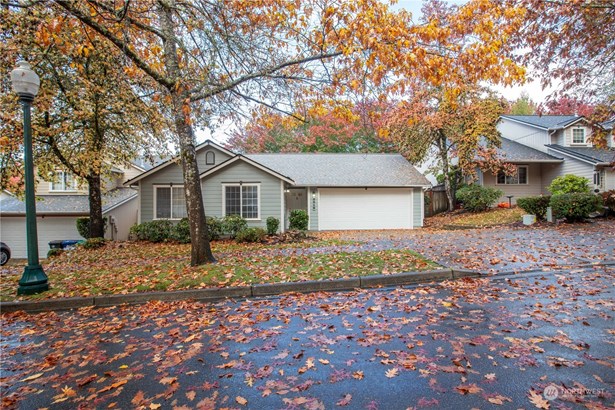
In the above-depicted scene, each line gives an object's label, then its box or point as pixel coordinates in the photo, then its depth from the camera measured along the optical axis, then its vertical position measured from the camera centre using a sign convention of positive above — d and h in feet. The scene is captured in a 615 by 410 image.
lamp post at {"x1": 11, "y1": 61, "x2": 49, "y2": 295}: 19.20 +1.99
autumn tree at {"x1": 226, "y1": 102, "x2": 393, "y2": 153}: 100.27 +21.17
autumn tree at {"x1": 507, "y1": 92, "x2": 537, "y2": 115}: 138.90 +40.86
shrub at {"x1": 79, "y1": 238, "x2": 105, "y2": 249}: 42.68 -4.18
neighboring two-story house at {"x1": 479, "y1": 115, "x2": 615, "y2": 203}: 65.36 +9.26
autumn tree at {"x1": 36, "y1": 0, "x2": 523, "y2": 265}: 19.34 +10.55
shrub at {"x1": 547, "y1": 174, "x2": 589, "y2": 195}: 57.93 +2.97
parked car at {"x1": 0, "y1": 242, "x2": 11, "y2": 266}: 50.37 -6.27
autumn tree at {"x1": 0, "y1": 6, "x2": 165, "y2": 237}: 30.04 +11.22
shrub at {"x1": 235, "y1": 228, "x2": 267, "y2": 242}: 45.16 -3.81
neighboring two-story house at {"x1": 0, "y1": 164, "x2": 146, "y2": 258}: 56.34 -1.16
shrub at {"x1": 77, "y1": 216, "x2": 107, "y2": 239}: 53.38 -2.36
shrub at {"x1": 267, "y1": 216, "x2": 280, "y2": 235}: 50.21 -2.72
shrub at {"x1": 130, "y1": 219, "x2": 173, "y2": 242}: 48.16 -3.06
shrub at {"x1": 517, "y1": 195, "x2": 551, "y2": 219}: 50.88 -0.47
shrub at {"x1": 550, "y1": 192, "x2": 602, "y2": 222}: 45.50 -0.52
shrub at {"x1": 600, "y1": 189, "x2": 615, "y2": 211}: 49.14 +0.07
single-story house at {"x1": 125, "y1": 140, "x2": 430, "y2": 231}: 51.90 +3.19
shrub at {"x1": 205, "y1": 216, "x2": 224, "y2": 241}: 47.70 -2.93
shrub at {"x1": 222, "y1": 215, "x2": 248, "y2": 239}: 48.32 -2.44
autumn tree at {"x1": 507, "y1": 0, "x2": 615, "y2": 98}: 22.50 +11.68
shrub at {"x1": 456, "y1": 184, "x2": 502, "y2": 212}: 69.00 +1.28
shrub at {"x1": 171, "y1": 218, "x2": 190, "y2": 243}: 47.47 -3.27
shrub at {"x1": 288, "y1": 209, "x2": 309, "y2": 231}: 54.54 -2.03
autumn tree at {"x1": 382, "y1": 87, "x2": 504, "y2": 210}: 66.54 +16.49
